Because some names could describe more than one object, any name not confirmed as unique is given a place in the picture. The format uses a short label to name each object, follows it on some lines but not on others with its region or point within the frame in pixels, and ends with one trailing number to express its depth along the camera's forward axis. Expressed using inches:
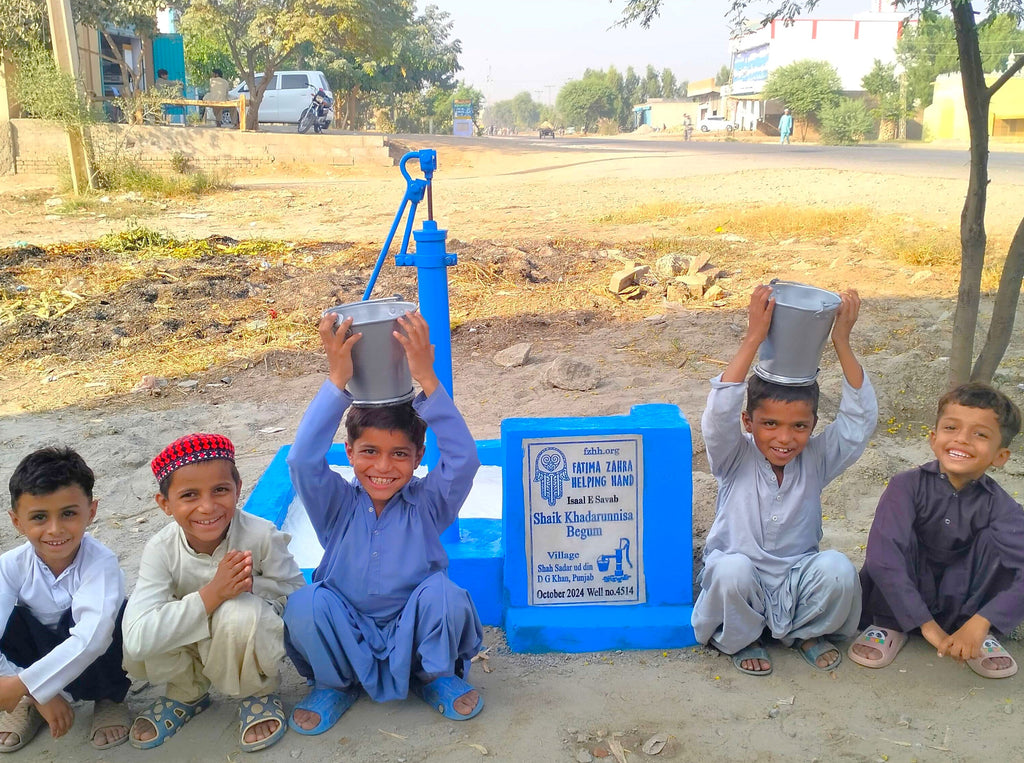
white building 2226.9
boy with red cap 91.7
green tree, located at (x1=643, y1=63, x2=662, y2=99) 4323.3
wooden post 563.2
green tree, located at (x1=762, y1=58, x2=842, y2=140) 1782.7
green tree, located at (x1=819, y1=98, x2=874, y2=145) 1534.1
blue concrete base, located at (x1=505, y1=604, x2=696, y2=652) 112.2
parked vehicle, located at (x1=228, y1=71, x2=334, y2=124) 1040.2
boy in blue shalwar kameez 96.4
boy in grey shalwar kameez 104.5
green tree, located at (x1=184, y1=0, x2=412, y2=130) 860.0
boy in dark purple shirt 102.9
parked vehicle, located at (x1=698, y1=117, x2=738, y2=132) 2305.6
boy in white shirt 93.0
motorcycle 998.4
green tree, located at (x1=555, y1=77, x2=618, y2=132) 3644.2
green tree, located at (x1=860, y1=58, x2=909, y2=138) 1736.0
